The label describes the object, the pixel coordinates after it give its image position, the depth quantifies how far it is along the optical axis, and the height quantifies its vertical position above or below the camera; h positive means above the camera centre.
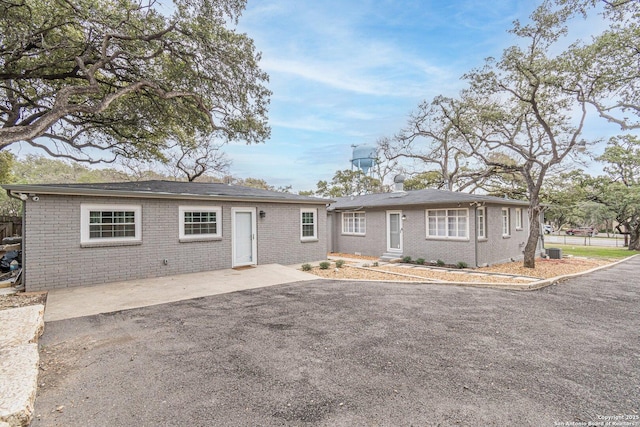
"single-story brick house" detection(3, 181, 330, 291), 6.88 -0.32
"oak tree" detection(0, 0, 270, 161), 7.11 +4.57
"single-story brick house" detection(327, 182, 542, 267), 10.79 -0.48
